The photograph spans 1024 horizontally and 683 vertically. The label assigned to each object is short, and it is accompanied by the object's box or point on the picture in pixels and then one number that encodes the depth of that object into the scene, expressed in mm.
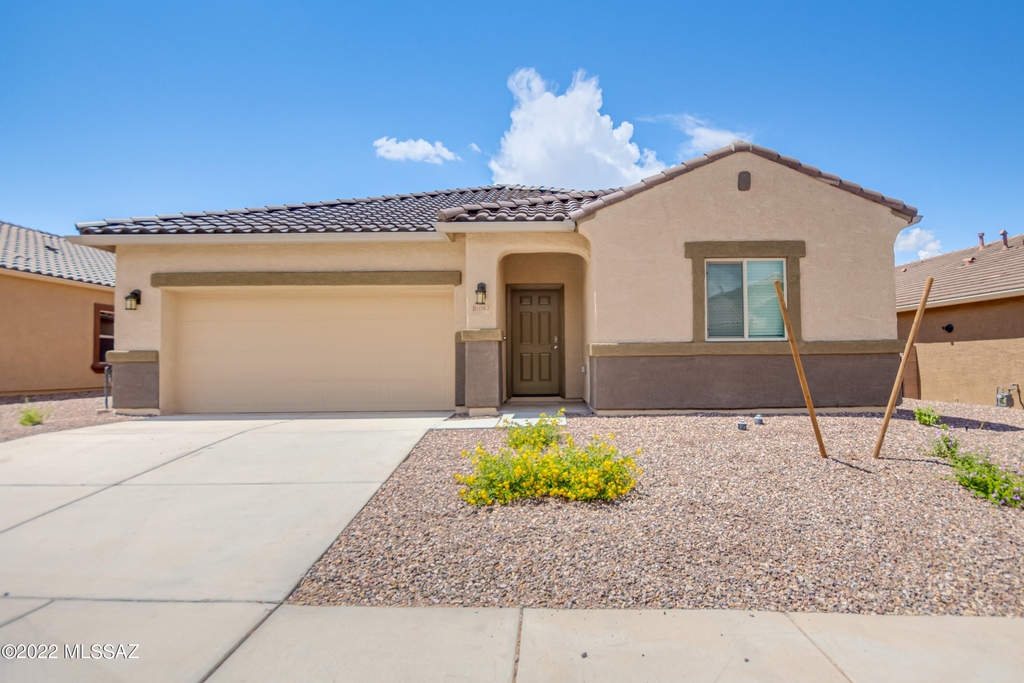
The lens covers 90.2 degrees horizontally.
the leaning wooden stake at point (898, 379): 4816
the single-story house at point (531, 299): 8109
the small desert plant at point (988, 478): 4031
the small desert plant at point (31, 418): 7941
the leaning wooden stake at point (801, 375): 4980
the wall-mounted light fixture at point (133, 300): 9023
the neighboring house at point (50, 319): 12680
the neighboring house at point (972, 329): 11852
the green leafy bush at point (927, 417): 6863
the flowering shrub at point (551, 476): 4176
